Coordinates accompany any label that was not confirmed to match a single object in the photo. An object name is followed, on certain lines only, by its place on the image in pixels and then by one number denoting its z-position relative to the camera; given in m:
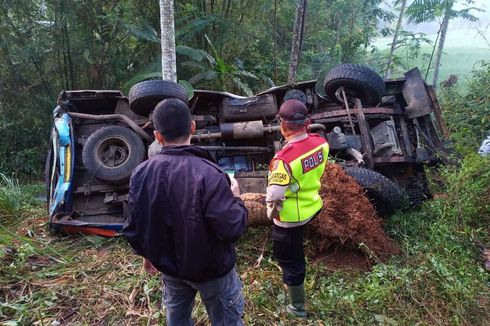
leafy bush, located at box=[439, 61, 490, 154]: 5.39
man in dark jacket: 1.65
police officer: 2.47
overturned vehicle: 4.38
